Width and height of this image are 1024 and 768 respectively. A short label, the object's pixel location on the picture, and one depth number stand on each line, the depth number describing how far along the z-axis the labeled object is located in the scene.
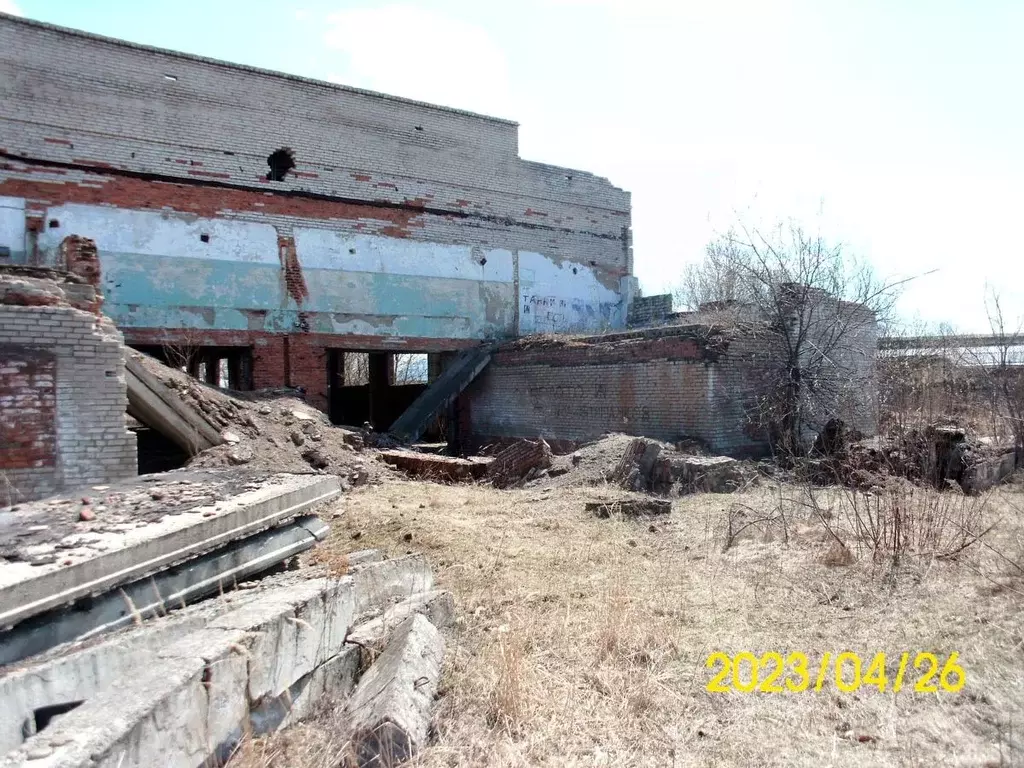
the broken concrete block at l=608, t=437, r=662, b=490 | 8.66
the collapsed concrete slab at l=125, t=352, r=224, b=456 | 8.07
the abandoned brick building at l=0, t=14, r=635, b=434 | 12.41
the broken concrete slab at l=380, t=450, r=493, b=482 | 10.29
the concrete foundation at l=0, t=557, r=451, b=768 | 2.03
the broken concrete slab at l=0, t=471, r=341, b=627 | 2.82
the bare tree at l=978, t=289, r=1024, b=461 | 8.84
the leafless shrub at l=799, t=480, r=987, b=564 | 4.79
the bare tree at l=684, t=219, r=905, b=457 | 10.73
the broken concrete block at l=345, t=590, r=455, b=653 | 3.45
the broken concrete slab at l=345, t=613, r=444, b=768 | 2.60
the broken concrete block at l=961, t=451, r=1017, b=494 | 8.02
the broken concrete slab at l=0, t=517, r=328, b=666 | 2.82
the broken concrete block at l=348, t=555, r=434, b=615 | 3.97
